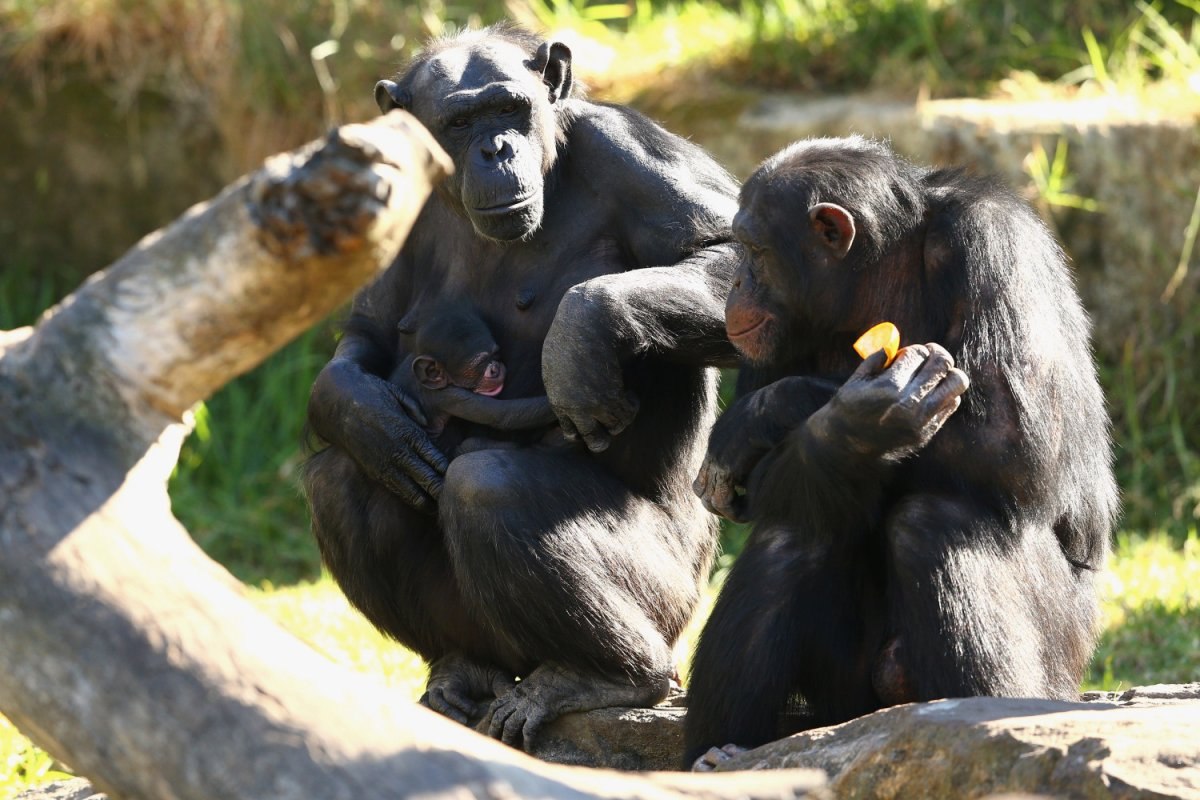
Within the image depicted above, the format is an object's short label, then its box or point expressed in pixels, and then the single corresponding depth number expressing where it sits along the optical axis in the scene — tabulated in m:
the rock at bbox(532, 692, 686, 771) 9.73
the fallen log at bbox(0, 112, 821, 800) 5.39
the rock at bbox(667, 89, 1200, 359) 17.48
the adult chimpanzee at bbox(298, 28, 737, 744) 9.63
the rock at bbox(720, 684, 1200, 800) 6.33
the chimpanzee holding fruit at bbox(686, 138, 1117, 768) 8.14
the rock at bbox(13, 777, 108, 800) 9.05
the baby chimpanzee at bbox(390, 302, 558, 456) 10.36
